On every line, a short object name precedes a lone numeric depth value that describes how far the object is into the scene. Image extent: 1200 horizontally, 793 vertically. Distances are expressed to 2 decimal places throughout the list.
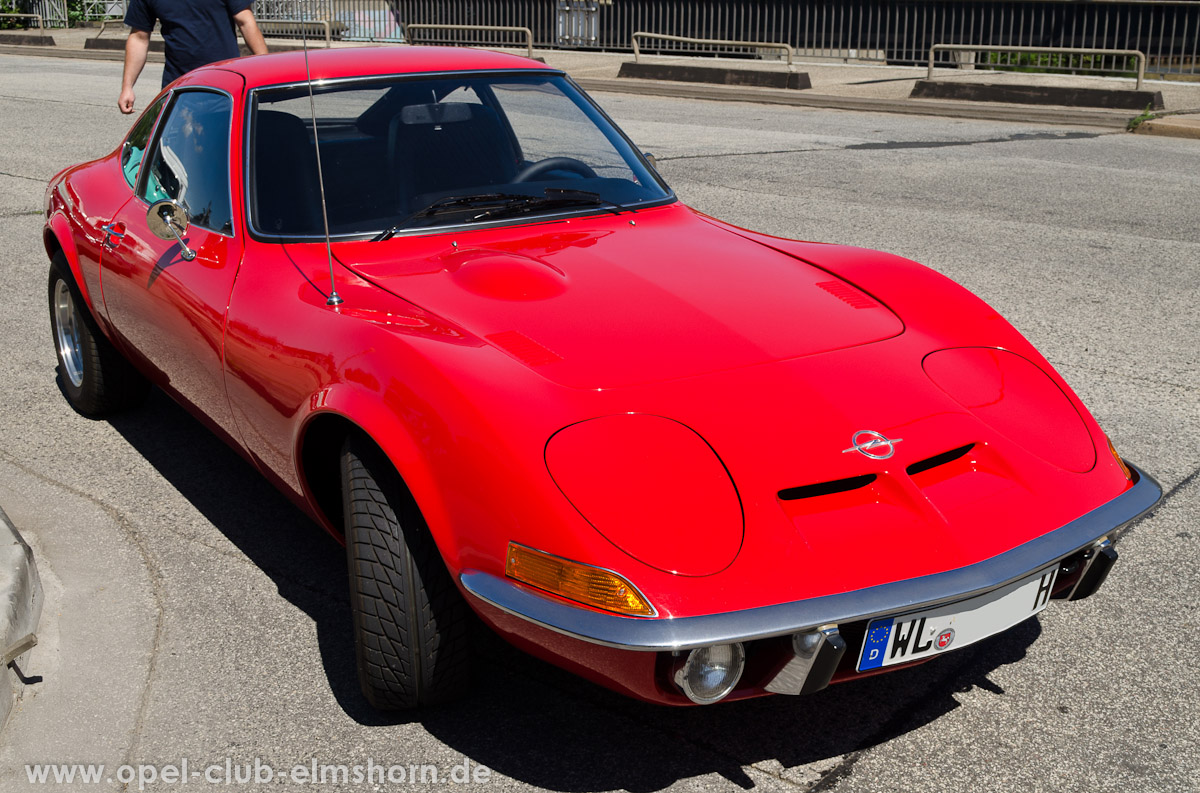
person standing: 6.93
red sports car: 2.32
